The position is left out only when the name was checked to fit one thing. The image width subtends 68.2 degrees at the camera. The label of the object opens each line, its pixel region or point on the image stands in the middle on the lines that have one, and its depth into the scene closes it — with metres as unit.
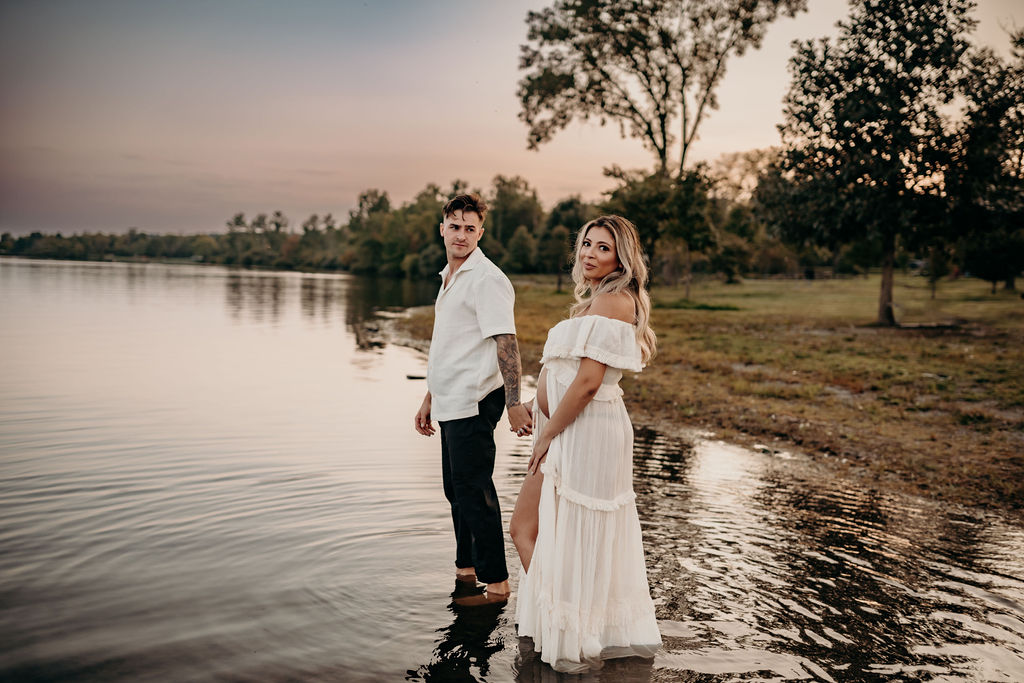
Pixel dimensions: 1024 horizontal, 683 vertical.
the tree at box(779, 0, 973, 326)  20.88
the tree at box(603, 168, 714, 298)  31.66
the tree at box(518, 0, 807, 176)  30.97
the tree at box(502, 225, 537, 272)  67.50
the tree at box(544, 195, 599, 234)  63.94
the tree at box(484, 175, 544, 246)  83.12
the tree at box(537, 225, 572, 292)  57.67
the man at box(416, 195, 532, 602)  4.04
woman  3.50
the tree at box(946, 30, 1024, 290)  20.38
